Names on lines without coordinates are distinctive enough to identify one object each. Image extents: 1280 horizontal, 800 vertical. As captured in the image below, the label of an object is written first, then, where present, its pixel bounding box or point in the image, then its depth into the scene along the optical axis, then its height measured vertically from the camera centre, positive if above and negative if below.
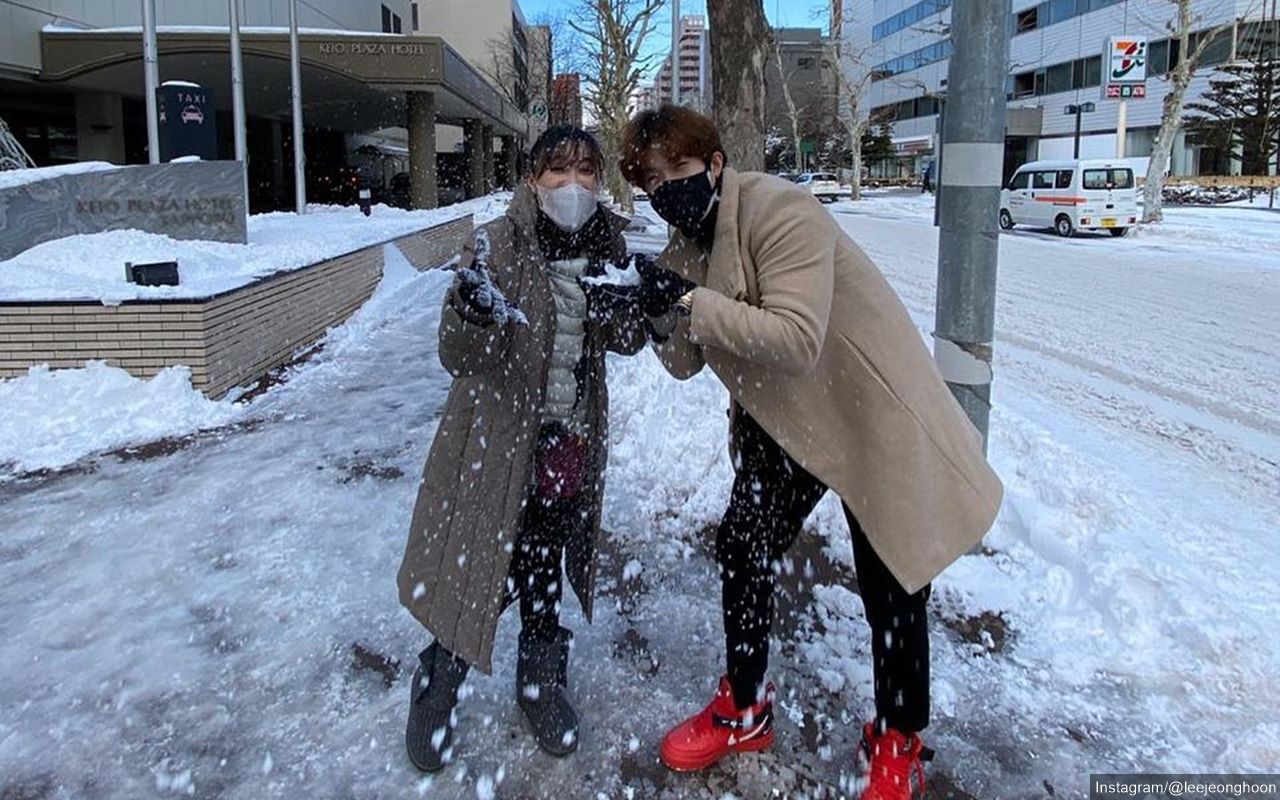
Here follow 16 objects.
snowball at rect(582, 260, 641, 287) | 2.31 -0.11
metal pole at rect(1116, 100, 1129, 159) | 32.50 +3.39
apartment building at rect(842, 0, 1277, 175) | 45.12 +8.93
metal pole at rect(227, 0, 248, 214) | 16.52 +2.49
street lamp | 38.64 +5.38
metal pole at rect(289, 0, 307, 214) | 19.56 +2.22
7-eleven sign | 27.05 +4.75
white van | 23.08 +0.88
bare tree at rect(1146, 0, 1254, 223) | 23.20 +2.91
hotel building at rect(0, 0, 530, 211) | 19.84 +3.96
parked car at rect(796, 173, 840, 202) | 47.16 +2.32
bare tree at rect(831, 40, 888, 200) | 43.06 +5.92
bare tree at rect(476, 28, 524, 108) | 59.67 +10.98
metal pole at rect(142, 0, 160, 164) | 13.83 +2.38
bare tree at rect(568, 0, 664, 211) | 28.75 +5.48
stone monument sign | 9.25 +0.25
